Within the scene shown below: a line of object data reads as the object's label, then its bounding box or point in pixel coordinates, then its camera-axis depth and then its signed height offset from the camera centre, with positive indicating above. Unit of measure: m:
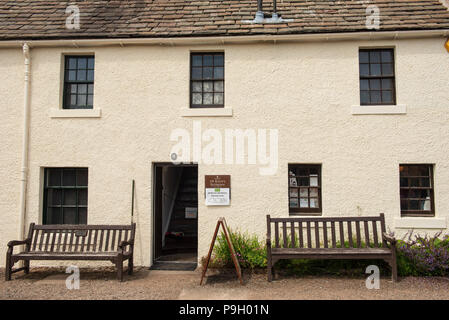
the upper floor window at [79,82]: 7.80 +2.50
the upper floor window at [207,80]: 7.66 +2.52
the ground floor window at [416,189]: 7.08 -0.16
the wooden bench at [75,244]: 6.21 -1.43
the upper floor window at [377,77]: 7.42 +2.54
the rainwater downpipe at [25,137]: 7.28 +1.04
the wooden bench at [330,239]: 5.99 -1.25
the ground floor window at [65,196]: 7.55 -0.39
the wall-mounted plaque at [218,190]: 7.14 -0.21
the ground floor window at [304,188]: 7.25 -0.16
